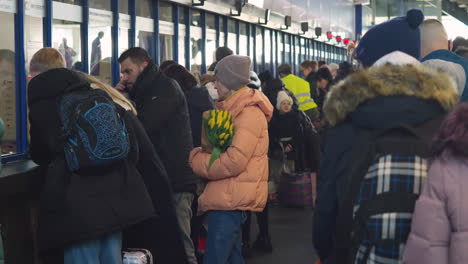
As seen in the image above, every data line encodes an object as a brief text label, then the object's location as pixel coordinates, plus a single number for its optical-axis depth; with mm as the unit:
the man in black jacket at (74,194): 3670
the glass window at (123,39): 8727
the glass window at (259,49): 15003
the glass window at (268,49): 15641
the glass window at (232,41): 13031
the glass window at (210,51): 11781
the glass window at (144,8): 9195
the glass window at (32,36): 6469
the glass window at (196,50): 11094
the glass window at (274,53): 16156
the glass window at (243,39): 13769
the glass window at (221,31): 12523
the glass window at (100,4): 7897
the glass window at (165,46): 9937
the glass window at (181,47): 10570
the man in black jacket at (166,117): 5238
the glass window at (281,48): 16781
